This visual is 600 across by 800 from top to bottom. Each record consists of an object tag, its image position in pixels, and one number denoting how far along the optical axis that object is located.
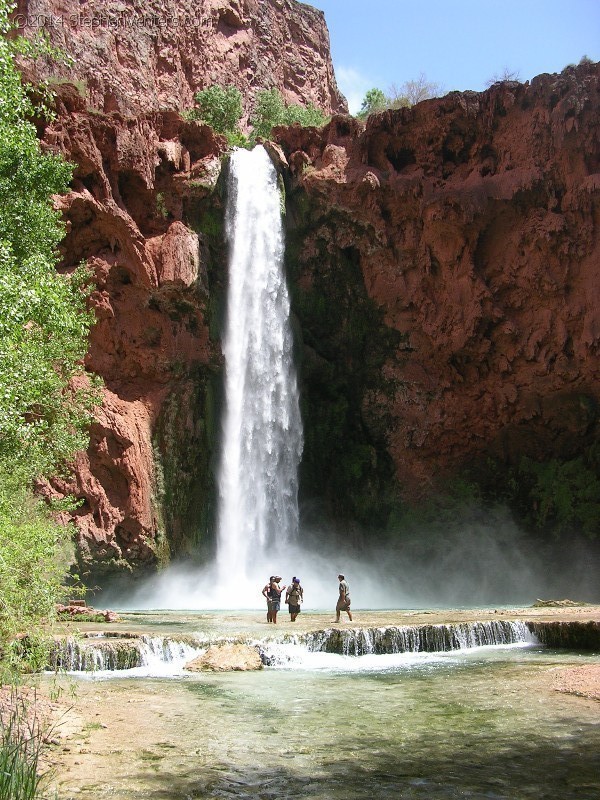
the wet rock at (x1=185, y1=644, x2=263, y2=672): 13.12
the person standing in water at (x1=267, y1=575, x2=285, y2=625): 16.98
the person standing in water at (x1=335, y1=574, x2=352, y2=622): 17.12
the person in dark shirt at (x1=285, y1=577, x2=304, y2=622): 17.61
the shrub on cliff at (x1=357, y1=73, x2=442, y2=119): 41.66
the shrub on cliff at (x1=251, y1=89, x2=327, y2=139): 40.72
